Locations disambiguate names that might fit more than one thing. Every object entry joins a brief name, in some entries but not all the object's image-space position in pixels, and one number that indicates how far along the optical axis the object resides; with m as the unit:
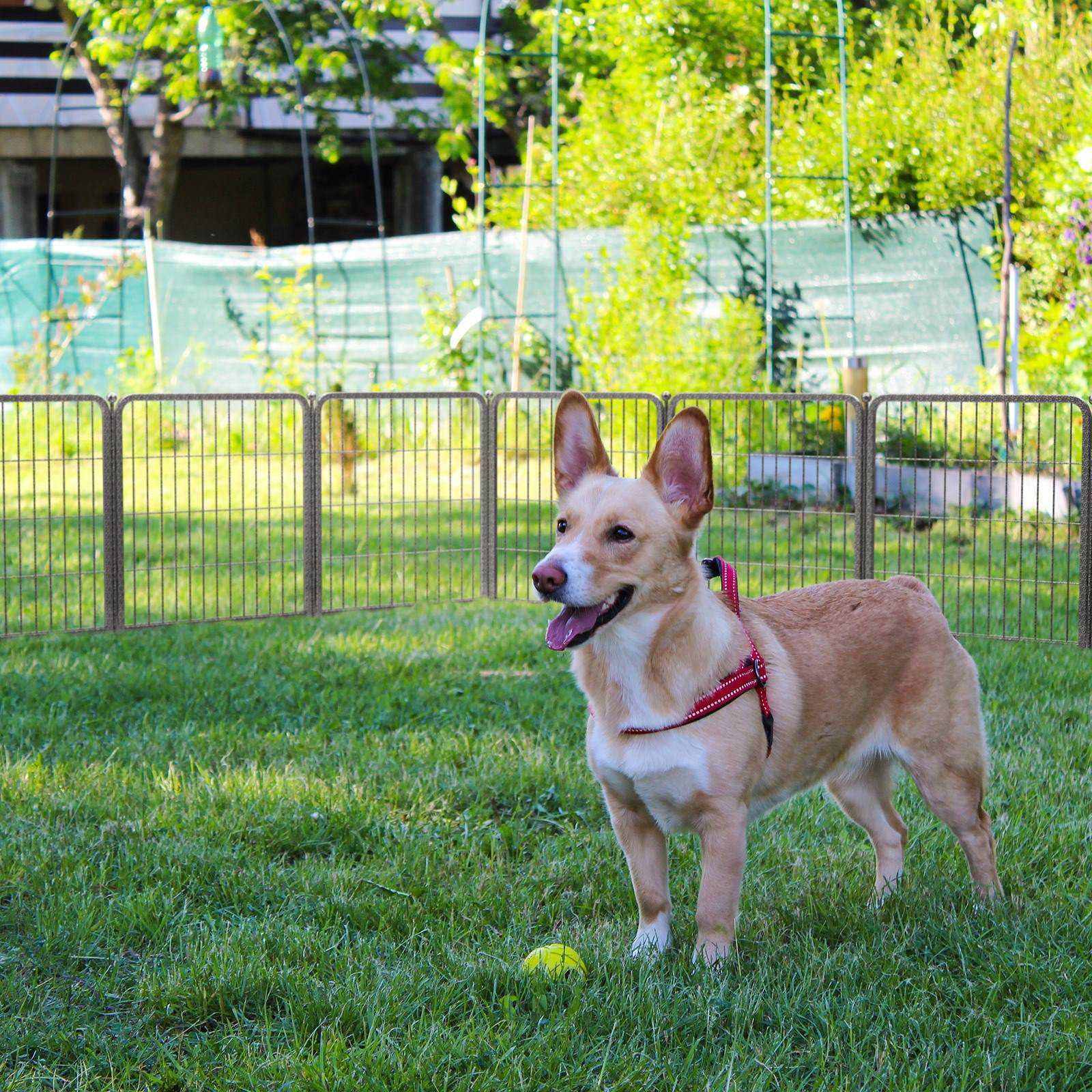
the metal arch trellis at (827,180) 11.80
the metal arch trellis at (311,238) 14.05
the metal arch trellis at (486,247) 12.84
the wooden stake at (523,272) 13.47
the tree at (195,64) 18.38
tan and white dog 3.13
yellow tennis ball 3.12
